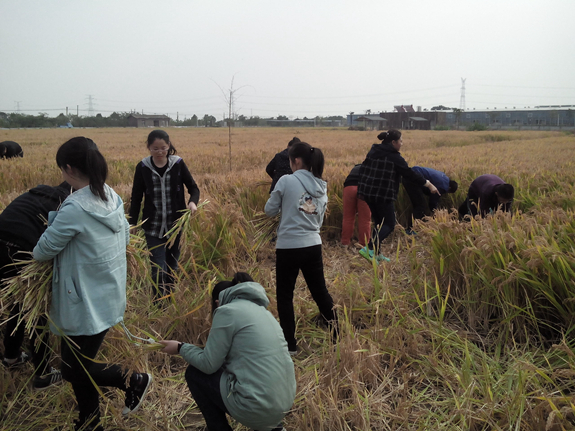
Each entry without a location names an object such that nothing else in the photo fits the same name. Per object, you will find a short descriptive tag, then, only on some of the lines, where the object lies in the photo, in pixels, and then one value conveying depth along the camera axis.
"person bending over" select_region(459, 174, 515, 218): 4.74
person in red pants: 5.29
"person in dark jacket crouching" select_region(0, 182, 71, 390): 2.42
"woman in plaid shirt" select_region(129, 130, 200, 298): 3.60
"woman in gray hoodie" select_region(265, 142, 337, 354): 2.86
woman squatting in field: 1.84
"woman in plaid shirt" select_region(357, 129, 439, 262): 5.01
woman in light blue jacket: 1.99
